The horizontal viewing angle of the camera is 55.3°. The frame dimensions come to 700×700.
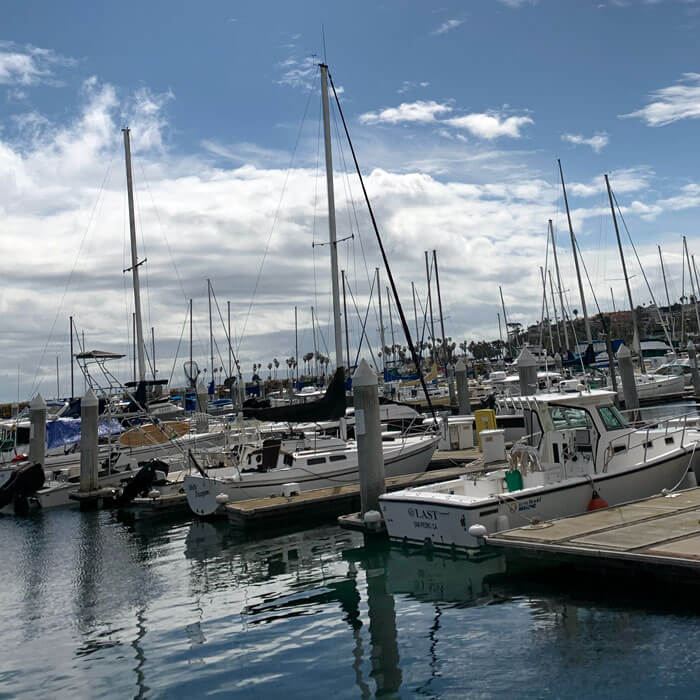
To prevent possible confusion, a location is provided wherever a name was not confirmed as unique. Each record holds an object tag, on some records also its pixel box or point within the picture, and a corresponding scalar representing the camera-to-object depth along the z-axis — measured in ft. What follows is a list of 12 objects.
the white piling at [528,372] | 90.12
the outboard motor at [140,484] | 75.87
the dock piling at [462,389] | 116.16
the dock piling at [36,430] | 93.71
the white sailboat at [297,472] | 64.34
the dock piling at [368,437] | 51.21
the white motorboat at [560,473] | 44.39
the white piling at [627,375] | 111.34
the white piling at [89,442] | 81.00
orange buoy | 46.44
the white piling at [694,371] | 136.26
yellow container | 80.48
